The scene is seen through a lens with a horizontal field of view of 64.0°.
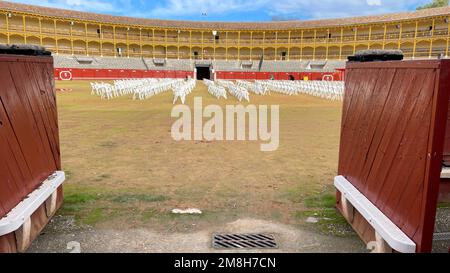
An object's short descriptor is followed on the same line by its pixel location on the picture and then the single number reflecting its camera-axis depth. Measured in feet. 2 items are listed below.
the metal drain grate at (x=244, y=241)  10.87
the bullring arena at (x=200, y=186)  10.22
